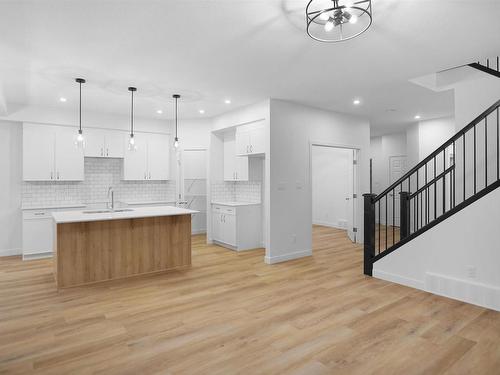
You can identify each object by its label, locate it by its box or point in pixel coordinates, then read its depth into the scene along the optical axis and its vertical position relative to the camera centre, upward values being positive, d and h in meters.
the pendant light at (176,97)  5.05 +1.47
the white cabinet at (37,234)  5.57 -0.87
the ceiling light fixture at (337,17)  2.44 +1.46
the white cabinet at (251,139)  5.66 +0.86
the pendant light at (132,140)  4.75 +0.68
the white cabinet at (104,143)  6.38 +0.87
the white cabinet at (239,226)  6.18 -0.82
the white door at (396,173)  8.98 +0.35
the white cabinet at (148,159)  6.82 +0.59
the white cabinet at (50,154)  5.79 +0.59
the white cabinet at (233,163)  6.39 +0.46
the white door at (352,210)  6.82 -0.56
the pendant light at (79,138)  4.31 +0.65
